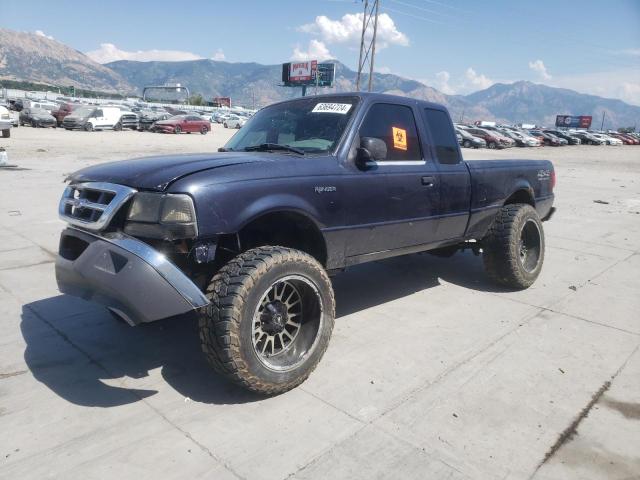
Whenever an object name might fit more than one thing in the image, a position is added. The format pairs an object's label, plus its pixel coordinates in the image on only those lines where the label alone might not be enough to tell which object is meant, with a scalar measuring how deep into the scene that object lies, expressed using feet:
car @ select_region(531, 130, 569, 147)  170.30
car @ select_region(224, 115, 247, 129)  166.66
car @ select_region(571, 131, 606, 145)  195.83
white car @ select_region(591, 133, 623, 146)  202.08
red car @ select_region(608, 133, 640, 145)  223.71
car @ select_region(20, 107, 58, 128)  107.86
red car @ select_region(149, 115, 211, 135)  115.03
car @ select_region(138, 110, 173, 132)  119.65
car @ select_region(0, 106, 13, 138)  67.67
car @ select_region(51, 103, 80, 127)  116.47
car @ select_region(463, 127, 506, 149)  128.56
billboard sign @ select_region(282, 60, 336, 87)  261.65
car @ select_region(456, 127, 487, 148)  122.83
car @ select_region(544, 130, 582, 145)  185.37
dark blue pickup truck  8.82
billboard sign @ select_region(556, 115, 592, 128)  363.56
